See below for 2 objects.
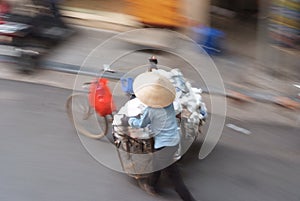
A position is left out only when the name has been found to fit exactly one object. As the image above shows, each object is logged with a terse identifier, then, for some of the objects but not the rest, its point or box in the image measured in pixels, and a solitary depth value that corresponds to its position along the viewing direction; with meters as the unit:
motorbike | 8.05
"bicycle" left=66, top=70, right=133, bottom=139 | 6.21
